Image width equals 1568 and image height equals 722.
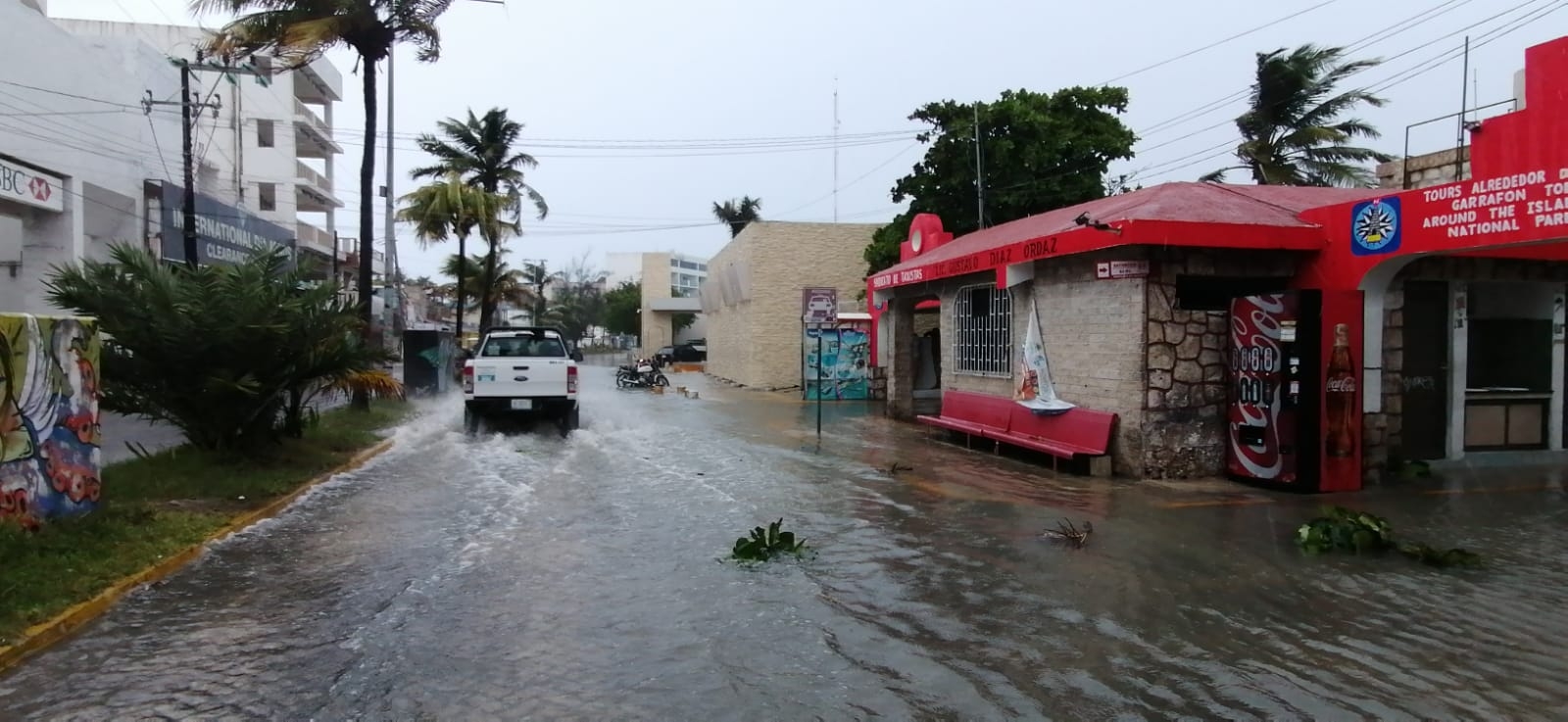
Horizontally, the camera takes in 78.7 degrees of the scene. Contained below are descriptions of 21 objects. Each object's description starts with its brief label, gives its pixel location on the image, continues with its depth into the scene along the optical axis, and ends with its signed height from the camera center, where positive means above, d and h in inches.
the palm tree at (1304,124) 1064.8 +248.0
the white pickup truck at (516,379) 632.4 -25.5
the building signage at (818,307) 601.6 +21.7
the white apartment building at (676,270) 5285.4 +407.7
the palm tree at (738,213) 2743.6 +369.7
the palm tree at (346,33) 627.5 +208.9
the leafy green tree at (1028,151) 1042.7 +209.0
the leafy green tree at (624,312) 3213.6 +99.1
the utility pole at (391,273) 872.8 +63.9
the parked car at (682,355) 2146.9 -30.5
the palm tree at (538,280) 2920.8 +192.7
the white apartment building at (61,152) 793.6 +173.3
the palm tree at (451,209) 1243.2 +174.3
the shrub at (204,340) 388.8 +0.6
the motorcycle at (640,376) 1213.5 -46.0
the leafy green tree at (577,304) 3395.7 +138.2
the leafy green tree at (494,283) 1560.0 +105.5
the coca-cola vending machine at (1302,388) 398.3 -20.1
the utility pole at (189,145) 799.0 +166.3
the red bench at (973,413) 567.8 -45.8
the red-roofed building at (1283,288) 416.5 +13.1
